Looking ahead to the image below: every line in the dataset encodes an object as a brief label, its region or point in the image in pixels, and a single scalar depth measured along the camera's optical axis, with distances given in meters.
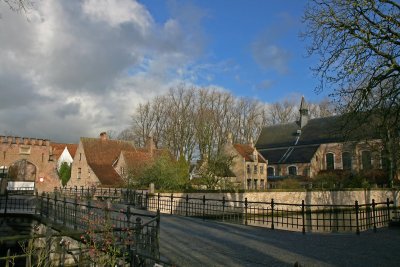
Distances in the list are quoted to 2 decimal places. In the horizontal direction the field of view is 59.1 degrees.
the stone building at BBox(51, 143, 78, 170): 52.91
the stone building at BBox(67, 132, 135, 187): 34.78
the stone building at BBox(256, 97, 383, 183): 48.28
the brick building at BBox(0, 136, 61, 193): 33.88
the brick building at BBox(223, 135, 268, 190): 46.28
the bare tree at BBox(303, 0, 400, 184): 10.27
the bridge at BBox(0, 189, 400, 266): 7.95
